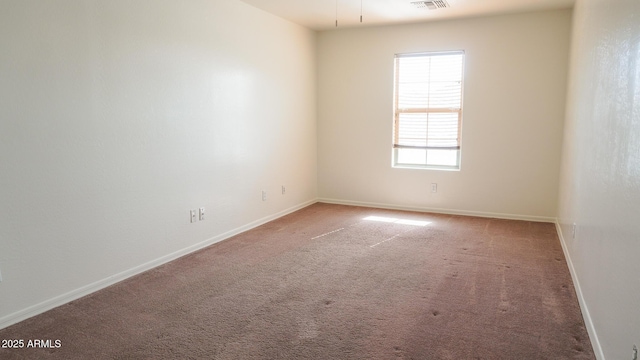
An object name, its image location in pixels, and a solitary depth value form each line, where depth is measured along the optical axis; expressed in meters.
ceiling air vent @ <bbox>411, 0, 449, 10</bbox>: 4.63
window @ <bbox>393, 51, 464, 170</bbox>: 5.66
